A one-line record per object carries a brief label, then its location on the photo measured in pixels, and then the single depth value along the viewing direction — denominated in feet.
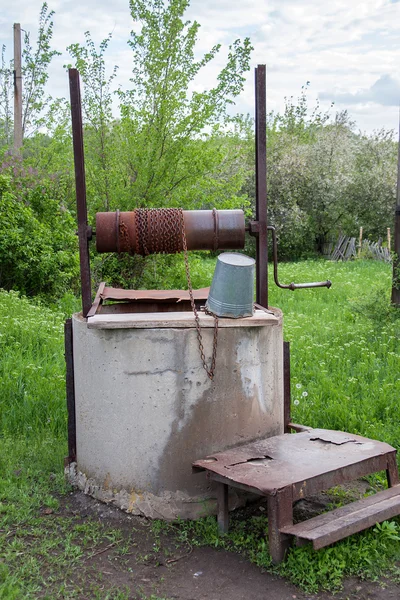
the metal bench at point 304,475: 10.23
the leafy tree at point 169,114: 30.50
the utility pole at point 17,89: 46.47
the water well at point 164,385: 11.84
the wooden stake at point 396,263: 24.23
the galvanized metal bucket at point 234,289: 12.12
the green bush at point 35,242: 31.01
